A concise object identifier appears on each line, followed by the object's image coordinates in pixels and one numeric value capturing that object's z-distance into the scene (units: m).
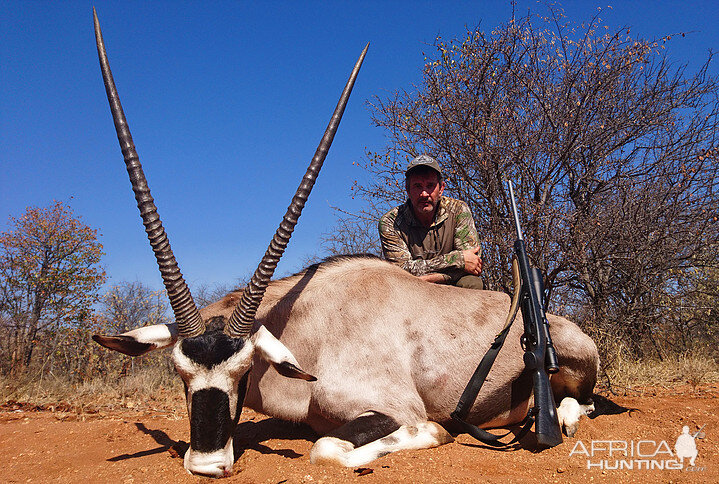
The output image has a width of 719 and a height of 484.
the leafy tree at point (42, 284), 8.30
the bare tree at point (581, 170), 7.09
